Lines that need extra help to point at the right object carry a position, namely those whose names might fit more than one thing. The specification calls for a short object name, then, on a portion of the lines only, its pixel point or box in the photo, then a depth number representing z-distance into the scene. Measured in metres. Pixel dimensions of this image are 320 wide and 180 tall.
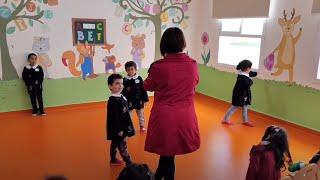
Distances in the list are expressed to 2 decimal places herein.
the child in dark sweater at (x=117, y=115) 2.71
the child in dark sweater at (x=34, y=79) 4.58
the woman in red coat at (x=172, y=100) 2.04
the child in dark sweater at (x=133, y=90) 3.65
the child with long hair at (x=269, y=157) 1.96
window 4.82
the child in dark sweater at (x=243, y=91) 4.23
